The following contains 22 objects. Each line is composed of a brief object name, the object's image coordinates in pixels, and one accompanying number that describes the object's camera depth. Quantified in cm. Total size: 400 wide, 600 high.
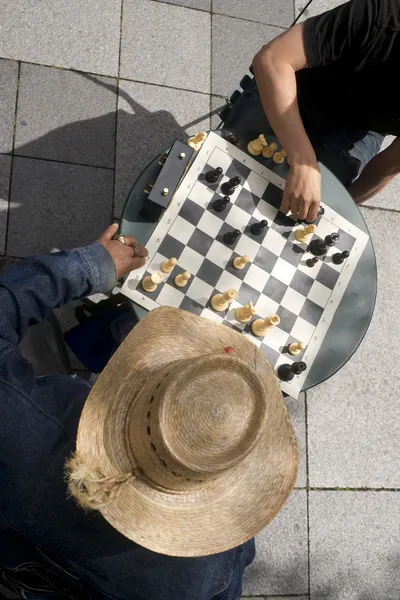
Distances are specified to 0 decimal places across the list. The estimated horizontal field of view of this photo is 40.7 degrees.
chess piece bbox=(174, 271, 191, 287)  200
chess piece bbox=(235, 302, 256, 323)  204
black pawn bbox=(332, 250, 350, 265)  221
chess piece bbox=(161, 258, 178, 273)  203
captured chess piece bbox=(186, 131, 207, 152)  218
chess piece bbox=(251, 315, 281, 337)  204
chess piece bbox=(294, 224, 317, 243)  218
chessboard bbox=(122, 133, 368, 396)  208
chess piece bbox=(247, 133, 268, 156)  219
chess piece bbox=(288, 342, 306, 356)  209
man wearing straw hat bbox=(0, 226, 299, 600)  122
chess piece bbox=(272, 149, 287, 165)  221
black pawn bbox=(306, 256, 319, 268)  220
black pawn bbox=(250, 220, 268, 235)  212
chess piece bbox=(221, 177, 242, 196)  210
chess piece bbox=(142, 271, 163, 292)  200
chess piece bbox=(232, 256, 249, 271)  207
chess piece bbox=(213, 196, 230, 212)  211
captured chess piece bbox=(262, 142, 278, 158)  221
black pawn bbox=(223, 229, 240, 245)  210
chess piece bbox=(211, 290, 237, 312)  201
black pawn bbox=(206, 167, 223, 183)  213
